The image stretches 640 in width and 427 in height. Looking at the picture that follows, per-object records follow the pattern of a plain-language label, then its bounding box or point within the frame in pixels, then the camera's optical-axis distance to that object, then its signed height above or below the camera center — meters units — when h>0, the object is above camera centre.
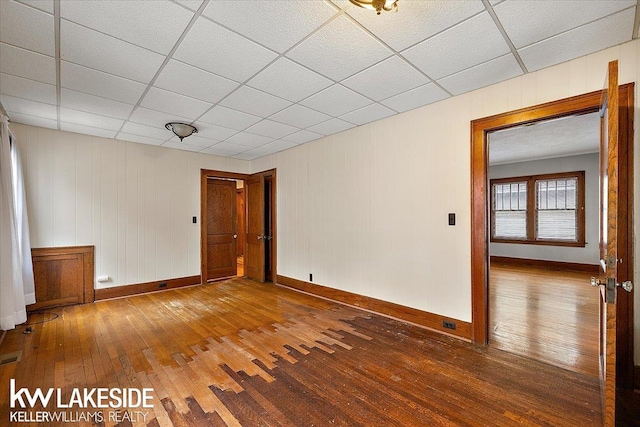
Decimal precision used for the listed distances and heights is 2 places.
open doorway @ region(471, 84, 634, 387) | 2.20 +0.06
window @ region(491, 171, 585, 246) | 6.98 +0.06
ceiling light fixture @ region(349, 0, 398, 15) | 1.61 +1.23
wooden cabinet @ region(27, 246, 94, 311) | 4.11 -0.90
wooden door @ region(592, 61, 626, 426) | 1.57 -0.22
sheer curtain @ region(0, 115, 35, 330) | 3.16 -0.42
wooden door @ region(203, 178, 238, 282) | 6.06 -0.32
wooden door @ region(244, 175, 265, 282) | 6.00 -0.34
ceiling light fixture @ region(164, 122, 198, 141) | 3.92 +1.21
